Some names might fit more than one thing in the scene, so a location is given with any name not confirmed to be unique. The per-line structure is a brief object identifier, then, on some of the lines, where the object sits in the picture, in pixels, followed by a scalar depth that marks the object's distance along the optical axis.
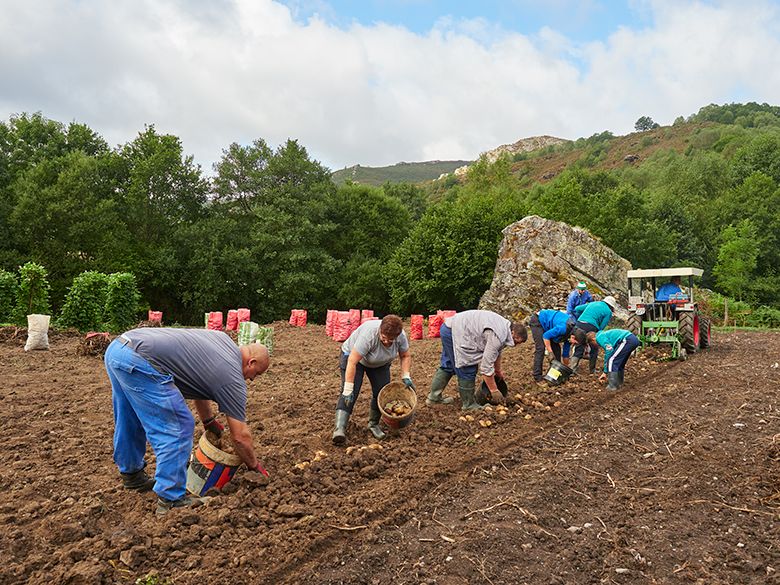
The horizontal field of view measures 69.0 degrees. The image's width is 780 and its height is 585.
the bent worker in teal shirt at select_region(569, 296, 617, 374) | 8.47
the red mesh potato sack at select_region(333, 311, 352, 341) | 15.21
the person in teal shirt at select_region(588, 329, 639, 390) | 7.92
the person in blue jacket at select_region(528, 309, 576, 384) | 8.20
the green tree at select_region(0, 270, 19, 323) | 17.08
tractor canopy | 11.07
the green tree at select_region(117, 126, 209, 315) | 26.33
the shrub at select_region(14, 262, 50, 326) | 16.62
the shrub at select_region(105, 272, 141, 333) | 17.92
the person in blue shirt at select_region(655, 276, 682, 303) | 11.27
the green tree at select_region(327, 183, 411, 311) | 29.62
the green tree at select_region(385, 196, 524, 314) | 21.20
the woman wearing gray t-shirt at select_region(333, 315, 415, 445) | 5.38
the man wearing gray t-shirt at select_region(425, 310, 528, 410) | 6.39
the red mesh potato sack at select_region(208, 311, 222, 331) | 18.05
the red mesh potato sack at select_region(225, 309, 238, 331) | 18.67
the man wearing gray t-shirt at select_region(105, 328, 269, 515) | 3.78
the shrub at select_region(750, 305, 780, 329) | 25.02
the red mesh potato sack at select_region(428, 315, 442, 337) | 16.00
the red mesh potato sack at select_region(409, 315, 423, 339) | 15.73
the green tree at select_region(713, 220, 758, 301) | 28.48
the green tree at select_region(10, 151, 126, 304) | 24.05
